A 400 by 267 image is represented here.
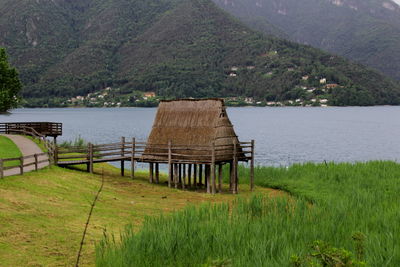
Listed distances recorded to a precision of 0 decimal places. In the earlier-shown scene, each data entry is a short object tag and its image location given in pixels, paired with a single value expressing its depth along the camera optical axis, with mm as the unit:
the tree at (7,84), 50384
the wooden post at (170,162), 30000
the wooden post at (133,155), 32434
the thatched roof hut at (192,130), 29469
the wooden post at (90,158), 31281
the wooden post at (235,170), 28897
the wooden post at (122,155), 33516
